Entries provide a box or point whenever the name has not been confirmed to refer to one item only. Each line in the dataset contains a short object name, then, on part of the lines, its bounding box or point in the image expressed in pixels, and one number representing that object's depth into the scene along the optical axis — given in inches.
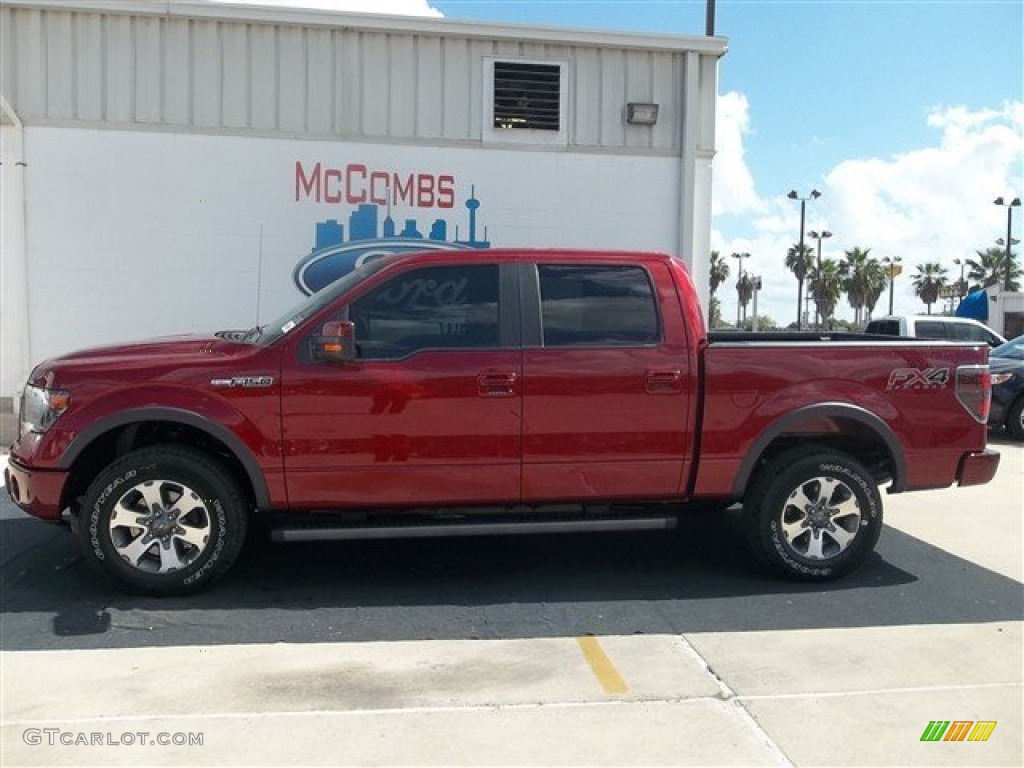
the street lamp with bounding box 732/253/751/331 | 2284.7
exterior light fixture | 396.2
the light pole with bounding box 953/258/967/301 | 2577.0
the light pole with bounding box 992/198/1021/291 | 1310.3
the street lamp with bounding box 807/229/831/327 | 1732.3
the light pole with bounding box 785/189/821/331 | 1400.1
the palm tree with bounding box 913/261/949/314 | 2896.2
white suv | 511.8
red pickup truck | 183.8
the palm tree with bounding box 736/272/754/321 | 2416.3
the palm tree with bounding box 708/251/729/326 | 3036.4
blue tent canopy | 994.1
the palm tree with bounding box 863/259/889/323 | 2657.5
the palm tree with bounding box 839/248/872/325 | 2674.7
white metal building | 370.9
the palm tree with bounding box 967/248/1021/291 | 2411.4
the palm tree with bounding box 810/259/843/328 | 2284.3
